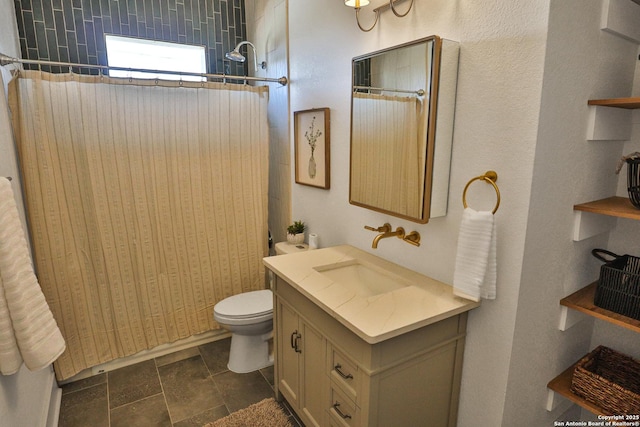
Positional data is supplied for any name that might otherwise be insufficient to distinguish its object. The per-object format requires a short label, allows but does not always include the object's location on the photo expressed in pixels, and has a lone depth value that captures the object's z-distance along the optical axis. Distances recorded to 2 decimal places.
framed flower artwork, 2.24
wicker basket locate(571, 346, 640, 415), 1.32
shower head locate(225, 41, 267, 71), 2.52
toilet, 2.29
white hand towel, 1.28
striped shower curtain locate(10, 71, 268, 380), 2.12
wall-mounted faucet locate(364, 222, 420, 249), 1.67
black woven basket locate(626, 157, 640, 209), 1.26
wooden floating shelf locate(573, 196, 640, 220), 1.25
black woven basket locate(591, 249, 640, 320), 1.30
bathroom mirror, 1.42
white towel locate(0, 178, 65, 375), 1.21
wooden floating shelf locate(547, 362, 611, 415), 1.40
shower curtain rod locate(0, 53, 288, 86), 1.87
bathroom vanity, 1.31
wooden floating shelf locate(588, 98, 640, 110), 1.22
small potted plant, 2.57
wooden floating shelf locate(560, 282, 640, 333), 1.29
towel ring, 1.28
